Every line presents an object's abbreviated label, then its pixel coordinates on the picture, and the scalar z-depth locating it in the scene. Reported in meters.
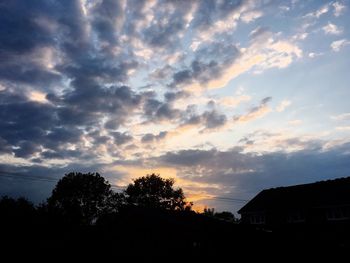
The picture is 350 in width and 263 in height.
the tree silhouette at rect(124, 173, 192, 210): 83.69
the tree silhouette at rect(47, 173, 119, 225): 72.94
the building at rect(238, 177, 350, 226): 38.06
